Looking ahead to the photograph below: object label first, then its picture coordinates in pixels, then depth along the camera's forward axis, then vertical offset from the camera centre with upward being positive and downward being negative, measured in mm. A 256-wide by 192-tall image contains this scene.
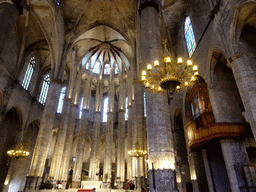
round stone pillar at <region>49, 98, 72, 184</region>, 16938 +3732
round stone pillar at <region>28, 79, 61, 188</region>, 12750 +3593
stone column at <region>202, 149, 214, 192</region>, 10961 +754
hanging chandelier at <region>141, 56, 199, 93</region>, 6586 +3675
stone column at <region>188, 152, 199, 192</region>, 12656 +1049
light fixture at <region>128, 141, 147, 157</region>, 12923 +2206
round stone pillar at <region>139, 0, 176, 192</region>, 6430 +2220
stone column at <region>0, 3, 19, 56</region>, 7212 +6253
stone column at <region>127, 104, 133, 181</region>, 17859 +4107
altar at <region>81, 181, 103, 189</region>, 15281 +112
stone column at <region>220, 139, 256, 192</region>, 8546 +999
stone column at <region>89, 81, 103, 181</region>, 20109 +4842
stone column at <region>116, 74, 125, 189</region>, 19359 +4903
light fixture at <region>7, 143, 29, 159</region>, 12891 +2149
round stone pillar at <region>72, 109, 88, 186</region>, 19172 +3522
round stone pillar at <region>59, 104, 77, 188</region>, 18203 +3753
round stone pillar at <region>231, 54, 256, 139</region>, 7445 +4029
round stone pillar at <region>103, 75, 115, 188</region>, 19047 +4608
